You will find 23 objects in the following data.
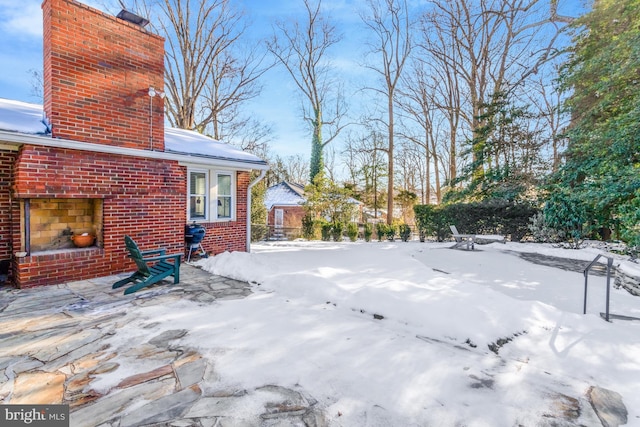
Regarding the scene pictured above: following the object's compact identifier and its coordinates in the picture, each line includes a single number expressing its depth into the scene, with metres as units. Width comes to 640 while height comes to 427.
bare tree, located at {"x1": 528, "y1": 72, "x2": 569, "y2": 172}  12.08
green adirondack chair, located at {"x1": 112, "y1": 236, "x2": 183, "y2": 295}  4.90
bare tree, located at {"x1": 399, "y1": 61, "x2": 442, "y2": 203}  20.17
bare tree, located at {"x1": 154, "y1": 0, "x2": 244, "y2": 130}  17.42
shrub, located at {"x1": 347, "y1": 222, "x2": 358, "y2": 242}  14.22
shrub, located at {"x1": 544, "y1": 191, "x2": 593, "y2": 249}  9.80
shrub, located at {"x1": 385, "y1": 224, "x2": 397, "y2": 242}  14.55
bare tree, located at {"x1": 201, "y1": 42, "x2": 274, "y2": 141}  19.06
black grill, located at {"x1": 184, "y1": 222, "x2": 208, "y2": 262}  7.29
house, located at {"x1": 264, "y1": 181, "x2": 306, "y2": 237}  24.73
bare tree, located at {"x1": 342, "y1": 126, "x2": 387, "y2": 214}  21.98
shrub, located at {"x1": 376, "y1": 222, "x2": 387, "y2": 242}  14.60
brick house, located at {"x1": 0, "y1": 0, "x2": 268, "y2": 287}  5.18
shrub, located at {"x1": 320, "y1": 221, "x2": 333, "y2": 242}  14.38
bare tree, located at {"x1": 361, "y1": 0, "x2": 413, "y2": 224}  18.12
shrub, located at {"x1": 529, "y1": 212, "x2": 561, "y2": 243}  10.83
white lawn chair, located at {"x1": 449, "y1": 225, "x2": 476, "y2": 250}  10.17
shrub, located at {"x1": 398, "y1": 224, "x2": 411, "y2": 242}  14.33
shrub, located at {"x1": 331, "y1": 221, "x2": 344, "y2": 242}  14.30
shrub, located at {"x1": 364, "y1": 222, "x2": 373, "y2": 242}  14.45
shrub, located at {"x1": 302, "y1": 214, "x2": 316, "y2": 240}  15.03
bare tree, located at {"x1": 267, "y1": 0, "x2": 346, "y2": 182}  20.22
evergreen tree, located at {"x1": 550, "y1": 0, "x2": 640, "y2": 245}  7.80
